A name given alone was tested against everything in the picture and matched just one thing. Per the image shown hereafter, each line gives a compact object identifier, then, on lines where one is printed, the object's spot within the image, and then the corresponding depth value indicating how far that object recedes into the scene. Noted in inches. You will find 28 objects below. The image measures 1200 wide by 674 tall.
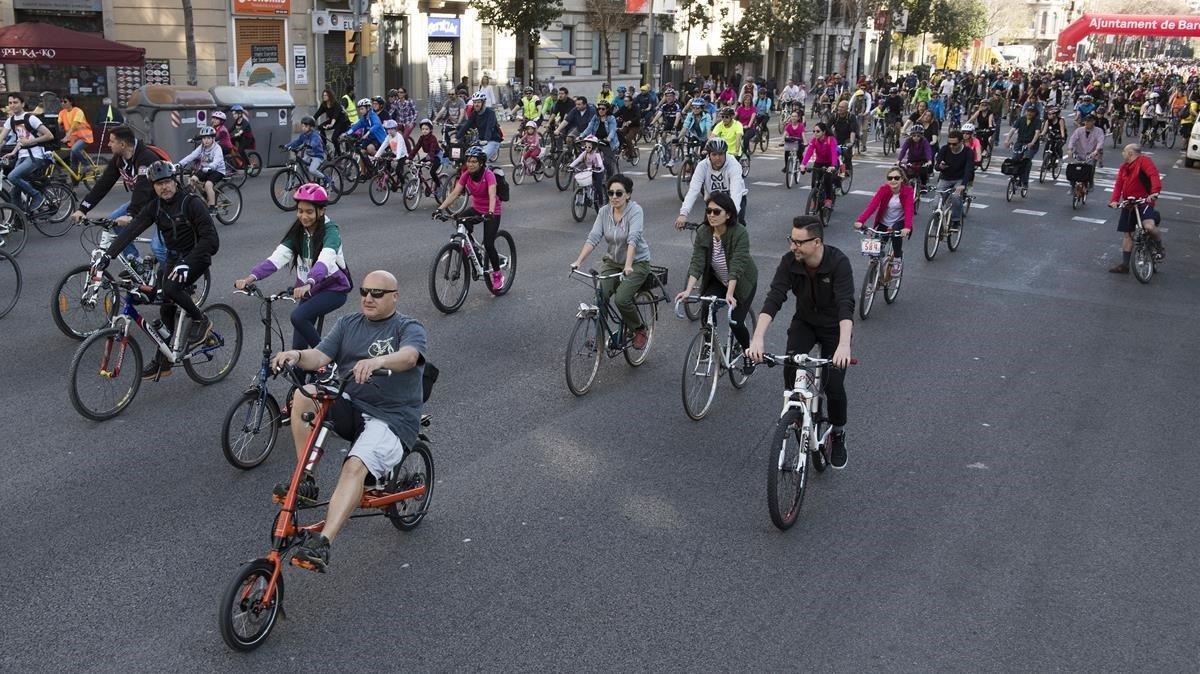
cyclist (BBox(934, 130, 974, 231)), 605.9
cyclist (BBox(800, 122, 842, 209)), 677.3
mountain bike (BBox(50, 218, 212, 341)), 360.2
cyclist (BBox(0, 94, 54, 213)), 583.5
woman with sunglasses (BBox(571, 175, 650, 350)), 354.9
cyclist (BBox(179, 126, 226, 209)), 616.1
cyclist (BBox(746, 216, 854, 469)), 264.1
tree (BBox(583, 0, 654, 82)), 1784.0
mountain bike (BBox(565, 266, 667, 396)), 341.1
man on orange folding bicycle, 203.5
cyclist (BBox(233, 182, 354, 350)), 299.7
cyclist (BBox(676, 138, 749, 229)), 465.3
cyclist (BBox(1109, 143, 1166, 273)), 556.4
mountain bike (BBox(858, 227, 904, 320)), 457.7
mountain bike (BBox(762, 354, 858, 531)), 241.9
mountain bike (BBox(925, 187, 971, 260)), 595.5
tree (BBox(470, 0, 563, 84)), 1431.2
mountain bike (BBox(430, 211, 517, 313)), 440.8
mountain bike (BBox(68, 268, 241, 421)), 301.4
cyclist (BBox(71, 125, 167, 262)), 374.1
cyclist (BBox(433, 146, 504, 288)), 454.9
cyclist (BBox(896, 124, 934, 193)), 636.7
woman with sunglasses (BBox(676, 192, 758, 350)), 340.2
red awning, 877.8
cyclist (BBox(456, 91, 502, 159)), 789.2
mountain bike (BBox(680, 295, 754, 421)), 323.6
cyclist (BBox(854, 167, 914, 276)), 469.4
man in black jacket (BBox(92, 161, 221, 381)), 325.7
